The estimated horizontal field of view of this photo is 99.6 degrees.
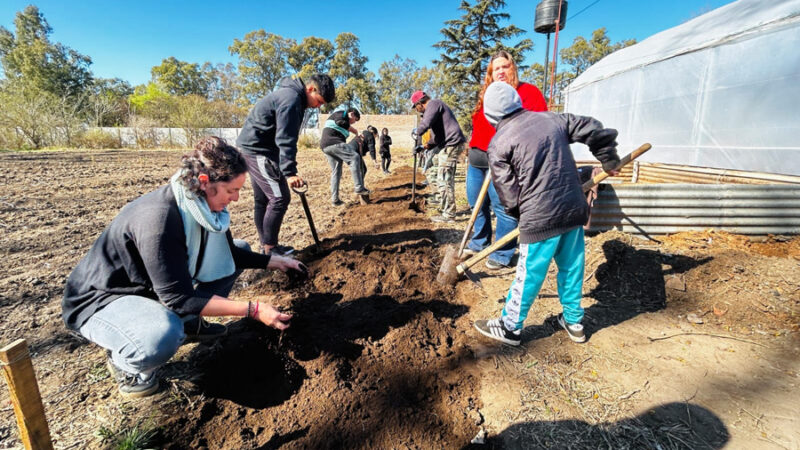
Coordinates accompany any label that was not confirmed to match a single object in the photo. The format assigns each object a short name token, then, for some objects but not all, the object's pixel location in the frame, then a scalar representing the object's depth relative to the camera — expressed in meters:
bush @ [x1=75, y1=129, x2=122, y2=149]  20.23
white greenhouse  4.49
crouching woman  1.60
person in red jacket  2.88
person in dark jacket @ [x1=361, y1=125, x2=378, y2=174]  11.77
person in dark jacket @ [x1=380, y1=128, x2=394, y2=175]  12.32
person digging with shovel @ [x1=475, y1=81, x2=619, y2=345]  1.97
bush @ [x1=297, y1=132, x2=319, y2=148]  25.03
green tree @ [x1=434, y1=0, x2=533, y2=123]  24.81
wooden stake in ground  0.98
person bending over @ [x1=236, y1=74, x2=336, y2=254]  3.19
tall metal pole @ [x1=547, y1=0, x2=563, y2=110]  10.91
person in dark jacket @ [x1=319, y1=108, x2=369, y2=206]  5.84
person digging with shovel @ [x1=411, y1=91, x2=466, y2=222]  4.72
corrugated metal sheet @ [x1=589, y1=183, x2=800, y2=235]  3.57
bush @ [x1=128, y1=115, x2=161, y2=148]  22.53
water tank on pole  11.35
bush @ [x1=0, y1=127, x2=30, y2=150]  17.61
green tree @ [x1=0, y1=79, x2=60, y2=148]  17.50
